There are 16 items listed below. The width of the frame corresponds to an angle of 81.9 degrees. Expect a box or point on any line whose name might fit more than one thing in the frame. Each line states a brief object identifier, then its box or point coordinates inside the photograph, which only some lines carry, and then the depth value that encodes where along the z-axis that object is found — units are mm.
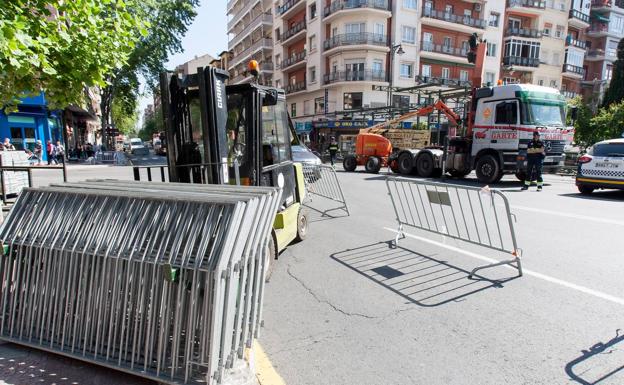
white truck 12680
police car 10352
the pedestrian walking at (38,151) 22031
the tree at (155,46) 28828
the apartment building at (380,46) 36375
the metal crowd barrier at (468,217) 4945
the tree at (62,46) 3693
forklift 4156
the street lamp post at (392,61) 35356
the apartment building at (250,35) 50188
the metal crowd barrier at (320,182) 9891
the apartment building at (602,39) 49625
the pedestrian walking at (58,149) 23734
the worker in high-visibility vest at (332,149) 22272
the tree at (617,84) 34812
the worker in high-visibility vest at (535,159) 11938
